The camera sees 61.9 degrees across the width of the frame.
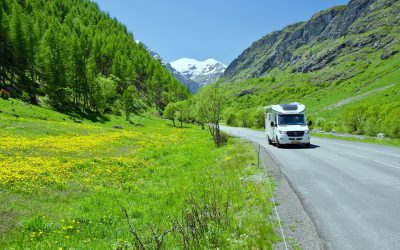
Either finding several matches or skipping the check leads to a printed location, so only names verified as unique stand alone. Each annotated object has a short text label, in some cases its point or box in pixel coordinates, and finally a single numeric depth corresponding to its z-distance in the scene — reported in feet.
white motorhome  103.71
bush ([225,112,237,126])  449.48
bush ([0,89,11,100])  200.62
